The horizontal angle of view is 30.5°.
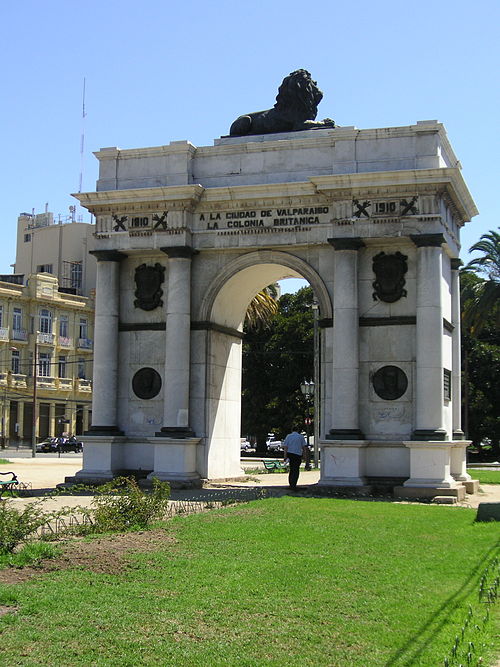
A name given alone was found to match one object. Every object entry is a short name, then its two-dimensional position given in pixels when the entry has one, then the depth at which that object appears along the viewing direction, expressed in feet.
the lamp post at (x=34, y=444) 171.20
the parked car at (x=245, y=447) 226.13
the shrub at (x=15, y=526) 39.34
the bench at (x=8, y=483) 63.91
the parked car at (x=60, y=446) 209.77
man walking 76.95
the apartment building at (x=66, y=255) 275.39
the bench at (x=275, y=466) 115.85
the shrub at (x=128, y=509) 47.77
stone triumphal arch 75.31
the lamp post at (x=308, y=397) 136.87
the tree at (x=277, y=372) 187.01
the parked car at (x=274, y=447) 214.53
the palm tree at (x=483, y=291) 146.92
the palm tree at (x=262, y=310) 153.07
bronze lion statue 84.33
